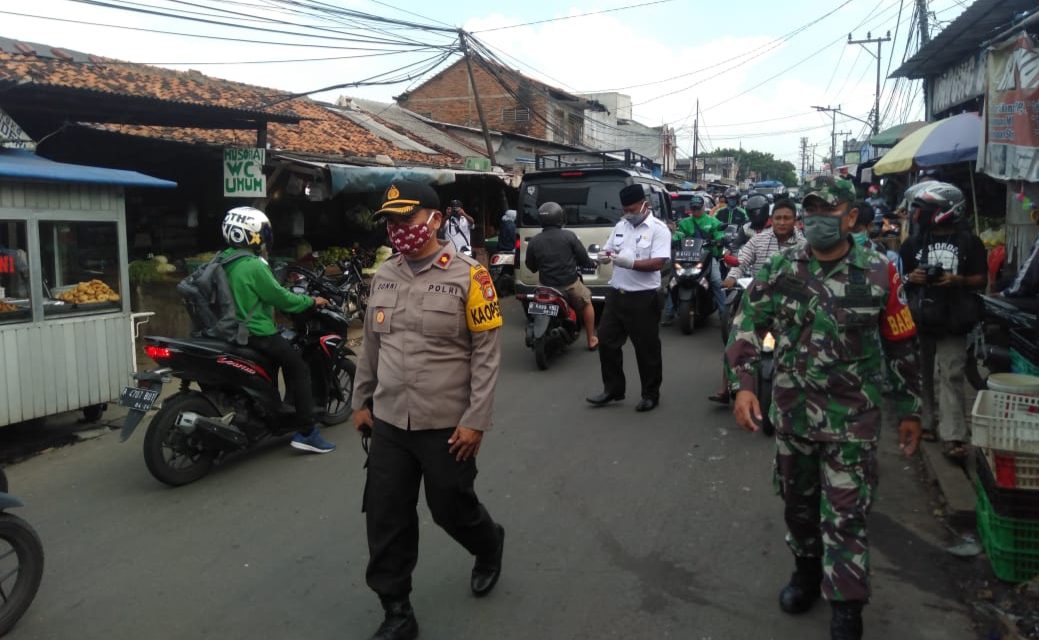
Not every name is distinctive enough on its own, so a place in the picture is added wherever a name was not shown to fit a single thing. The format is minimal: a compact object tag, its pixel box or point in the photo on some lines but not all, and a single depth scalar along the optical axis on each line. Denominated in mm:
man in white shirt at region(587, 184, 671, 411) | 6688
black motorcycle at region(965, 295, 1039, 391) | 4477
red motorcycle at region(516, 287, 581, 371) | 8453
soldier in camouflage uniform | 3084
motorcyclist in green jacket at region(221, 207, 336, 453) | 5434
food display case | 6090
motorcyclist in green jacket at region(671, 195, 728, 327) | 10508
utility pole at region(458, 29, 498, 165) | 17641
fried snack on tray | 6648
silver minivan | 10992
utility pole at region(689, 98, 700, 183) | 53684
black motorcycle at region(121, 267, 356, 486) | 5141
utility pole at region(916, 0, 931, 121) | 16438
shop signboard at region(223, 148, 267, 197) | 9742
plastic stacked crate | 3352
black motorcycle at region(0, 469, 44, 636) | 3441
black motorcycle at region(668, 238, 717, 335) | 10305
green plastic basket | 3510
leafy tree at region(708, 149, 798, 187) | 95000
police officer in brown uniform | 3209
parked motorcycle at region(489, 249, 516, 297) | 12977
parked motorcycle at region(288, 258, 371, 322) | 12227
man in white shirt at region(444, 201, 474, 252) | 12938
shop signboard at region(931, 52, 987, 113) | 12258
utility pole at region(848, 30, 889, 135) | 37781
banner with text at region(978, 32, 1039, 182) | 5602
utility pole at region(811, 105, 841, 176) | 52762
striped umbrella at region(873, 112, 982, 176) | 8688
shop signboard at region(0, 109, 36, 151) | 6938
